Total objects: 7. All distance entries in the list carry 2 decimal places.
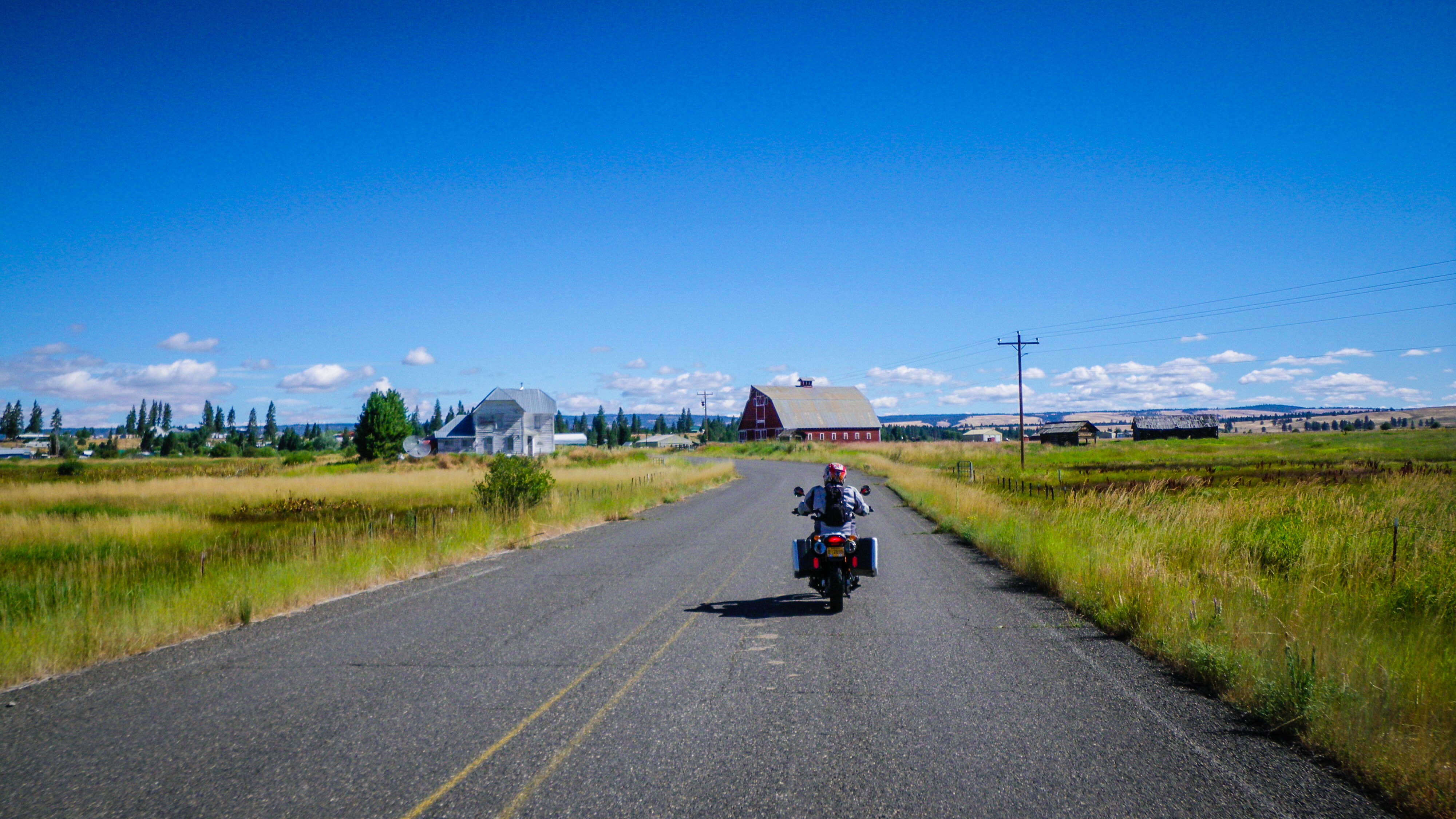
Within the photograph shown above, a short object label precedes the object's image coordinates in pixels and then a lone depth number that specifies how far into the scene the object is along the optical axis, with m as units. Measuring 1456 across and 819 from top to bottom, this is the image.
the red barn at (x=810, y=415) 100.69
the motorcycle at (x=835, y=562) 10.05
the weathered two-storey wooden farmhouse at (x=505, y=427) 75.44
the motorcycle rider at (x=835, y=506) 10.56
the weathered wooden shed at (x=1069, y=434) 99.88
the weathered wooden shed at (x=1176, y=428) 104.44
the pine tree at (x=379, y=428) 75.06
